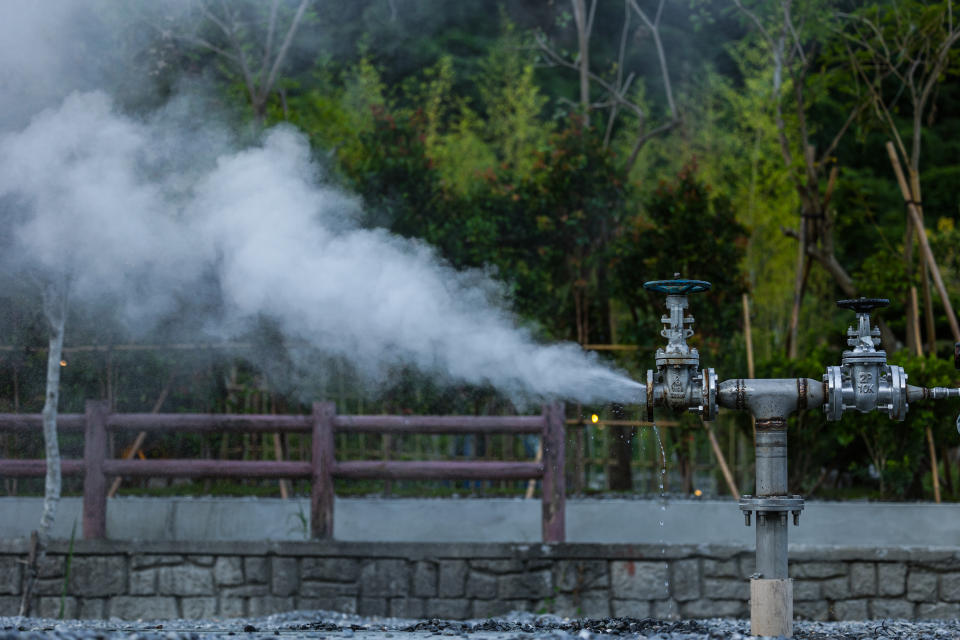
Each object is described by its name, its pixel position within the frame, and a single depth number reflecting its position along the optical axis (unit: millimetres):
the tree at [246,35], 12172
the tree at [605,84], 13282
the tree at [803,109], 10055
